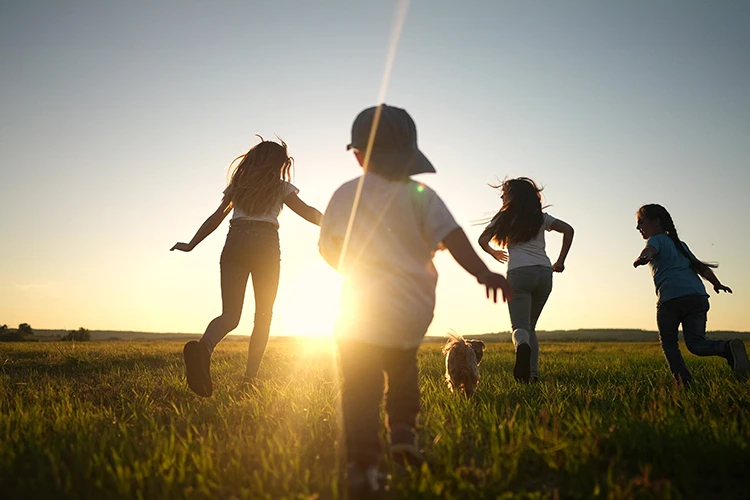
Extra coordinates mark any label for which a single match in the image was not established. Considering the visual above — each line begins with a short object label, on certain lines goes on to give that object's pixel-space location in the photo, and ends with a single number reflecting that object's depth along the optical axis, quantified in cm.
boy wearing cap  269
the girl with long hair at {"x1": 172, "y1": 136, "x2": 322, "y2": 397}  569
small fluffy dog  571
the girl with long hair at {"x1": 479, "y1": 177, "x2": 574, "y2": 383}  673
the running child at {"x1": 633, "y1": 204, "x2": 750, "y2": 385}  646
